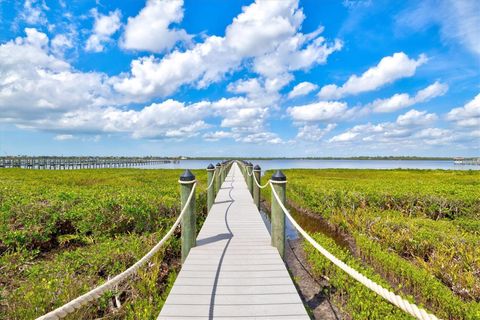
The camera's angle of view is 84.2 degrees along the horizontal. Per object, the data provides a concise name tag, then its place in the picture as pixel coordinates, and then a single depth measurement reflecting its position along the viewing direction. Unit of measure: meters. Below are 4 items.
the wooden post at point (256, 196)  10.00
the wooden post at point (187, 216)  4.99
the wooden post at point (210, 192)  9.09
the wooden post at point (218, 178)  13.70
